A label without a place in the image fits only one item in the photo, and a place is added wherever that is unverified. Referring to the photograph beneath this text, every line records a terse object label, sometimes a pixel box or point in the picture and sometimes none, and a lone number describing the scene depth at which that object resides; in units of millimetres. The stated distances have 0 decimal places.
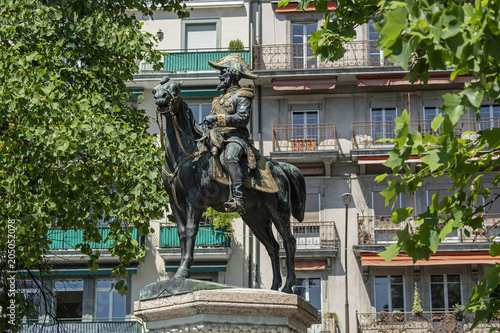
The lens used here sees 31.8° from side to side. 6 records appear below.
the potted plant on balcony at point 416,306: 30469
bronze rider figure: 9820
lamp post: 26953
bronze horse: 9867
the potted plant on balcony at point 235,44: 33062
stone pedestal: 9164
